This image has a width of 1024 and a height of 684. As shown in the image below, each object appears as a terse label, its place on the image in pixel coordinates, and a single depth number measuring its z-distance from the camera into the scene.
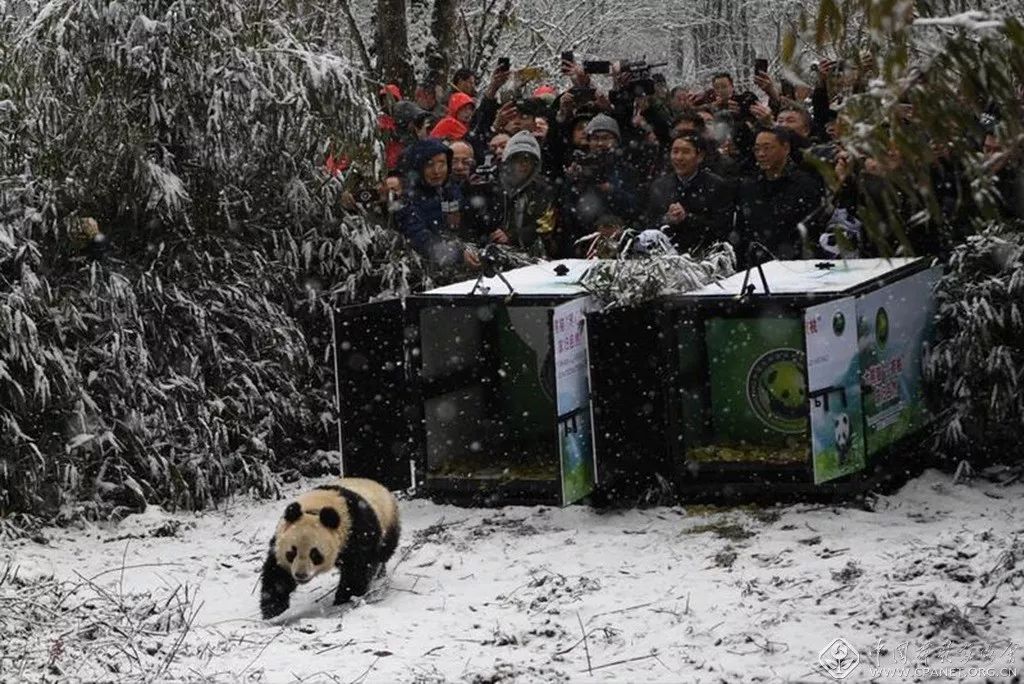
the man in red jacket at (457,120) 13.63
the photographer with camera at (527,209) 12.18
